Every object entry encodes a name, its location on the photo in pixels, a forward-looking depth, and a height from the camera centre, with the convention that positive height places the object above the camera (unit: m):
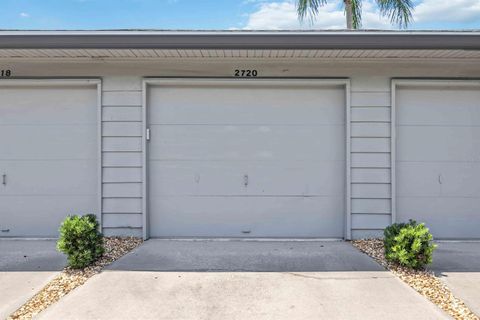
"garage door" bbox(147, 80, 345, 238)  6.09 +0.05
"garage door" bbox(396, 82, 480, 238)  6.08 +0.09
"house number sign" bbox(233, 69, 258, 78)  5.97 +1.39
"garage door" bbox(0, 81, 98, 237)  6.11 +0.13
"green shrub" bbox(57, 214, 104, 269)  4.36 -0.87
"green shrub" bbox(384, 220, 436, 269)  4.30 -0.91
